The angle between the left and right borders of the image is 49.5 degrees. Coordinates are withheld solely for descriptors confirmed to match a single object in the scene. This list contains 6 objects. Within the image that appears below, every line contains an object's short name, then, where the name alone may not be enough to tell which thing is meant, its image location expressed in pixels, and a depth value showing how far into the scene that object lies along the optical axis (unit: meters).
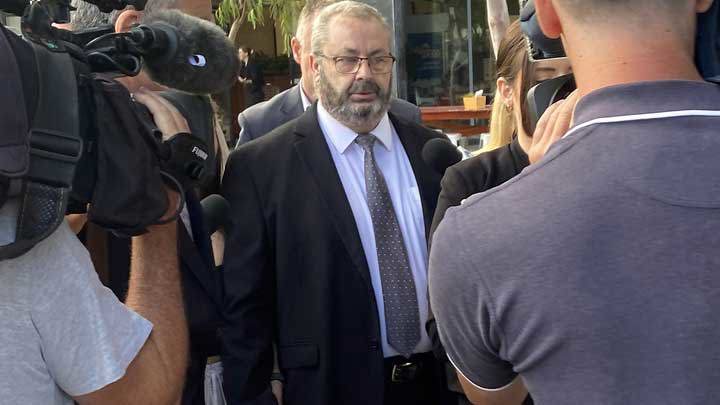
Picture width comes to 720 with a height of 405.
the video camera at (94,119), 1.15
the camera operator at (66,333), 1.23
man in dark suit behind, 4.29
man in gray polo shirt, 1.03
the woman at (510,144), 2.54
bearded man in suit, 2.65
